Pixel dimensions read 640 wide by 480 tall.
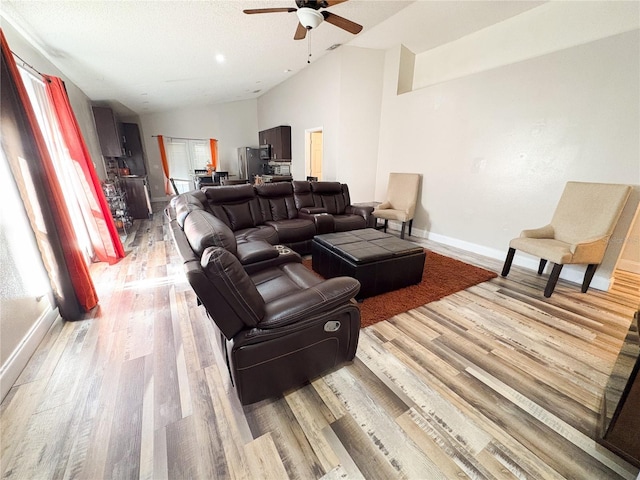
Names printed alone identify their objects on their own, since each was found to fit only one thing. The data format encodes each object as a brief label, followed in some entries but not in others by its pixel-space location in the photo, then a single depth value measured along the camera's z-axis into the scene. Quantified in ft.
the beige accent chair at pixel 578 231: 7.71
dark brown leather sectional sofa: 3.51
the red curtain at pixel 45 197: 5.60
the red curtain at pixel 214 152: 26.30
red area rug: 7.12
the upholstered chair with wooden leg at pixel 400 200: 13.38
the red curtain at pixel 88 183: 9.08
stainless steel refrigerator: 24.64
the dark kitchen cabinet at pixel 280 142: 20.48
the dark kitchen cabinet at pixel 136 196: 16.88
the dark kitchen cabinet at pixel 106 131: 15.88
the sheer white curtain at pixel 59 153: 8.54
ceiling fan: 7.25
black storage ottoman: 7.50
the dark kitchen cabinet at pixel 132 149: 22.38
